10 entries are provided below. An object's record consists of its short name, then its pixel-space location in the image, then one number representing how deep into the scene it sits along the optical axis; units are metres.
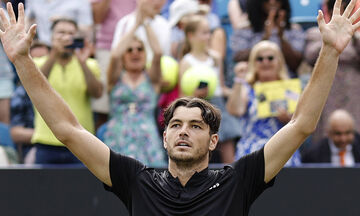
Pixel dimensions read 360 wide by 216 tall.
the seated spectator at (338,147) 14.37
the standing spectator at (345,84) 14.92
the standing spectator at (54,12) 15.55
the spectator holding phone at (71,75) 14.45
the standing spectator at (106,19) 15.52
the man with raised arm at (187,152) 8.44
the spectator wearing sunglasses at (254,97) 14.26
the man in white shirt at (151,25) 14.96
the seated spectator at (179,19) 15.65
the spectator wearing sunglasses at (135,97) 14.23
